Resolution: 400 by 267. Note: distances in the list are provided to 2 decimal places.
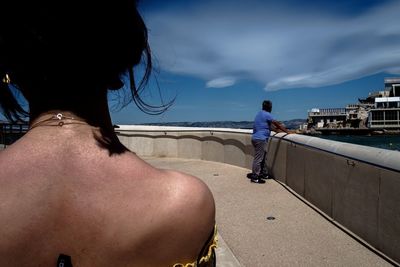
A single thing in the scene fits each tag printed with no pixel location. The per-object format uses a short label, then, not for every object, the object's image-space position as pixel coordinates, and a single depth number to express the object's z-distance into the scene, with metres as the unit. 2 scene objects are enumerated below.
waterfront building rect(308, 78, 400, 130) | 130.50
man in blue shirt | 8.33
